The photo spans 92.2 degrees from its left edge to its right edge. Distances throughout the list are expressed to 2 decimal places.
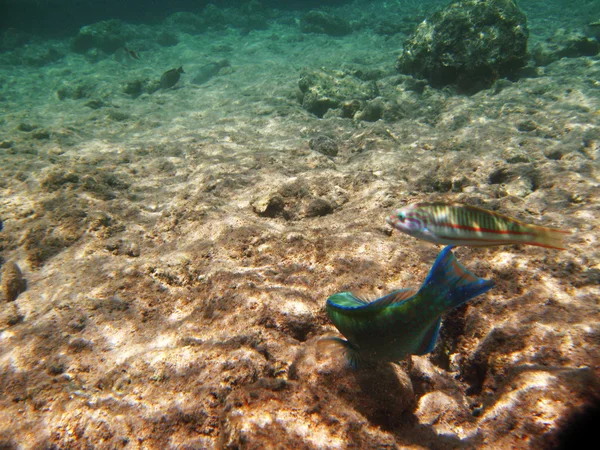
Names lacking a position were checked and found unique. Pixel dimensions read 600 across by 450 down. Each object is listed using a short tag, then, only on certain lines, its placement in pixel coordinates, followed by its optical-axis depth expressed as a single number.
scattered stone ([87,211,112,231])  3.82
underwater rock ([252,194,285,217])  3.91
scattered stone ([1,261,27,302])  3.08
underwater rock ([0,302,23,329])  2.75
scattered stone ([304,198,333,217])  3.87
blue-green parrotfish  1.59
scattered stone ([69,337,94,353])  2.41
